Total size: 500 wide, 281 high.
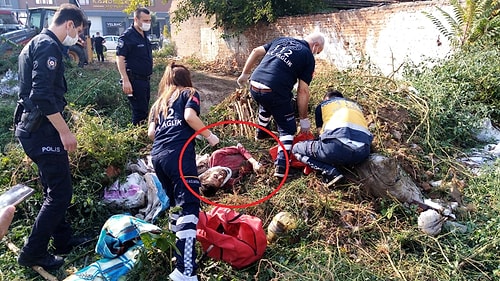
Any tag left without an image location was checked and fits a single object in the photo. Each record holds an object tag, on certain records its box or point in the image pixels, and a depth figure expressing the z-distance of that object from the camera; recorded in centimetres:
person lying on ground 386
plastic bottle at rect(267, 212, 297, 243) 316
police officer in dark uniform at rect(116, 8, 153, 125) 485
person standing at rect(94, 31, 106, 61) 1465
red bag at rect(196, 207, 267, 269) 288
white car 2786
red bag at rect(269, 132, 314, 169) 420
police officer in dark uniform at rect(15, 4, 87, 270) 269
